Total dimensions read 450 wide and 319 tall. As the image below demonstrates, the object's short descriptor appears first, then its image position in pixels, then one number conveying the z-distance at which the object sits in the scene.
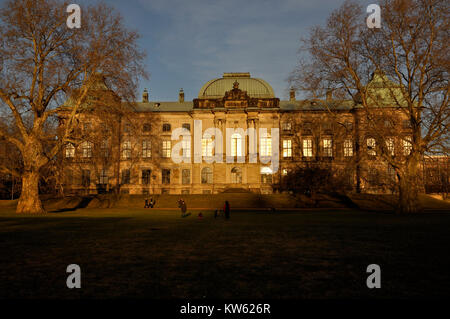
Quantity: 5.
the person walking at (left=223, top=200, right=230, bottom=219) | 24.58
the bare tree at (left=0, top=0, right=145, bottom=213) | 27.64
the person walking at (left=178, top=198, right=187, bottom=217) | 27.00
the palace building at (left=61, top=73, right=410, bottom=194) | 59.31
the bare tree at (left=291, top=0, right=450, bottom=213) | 27.34
